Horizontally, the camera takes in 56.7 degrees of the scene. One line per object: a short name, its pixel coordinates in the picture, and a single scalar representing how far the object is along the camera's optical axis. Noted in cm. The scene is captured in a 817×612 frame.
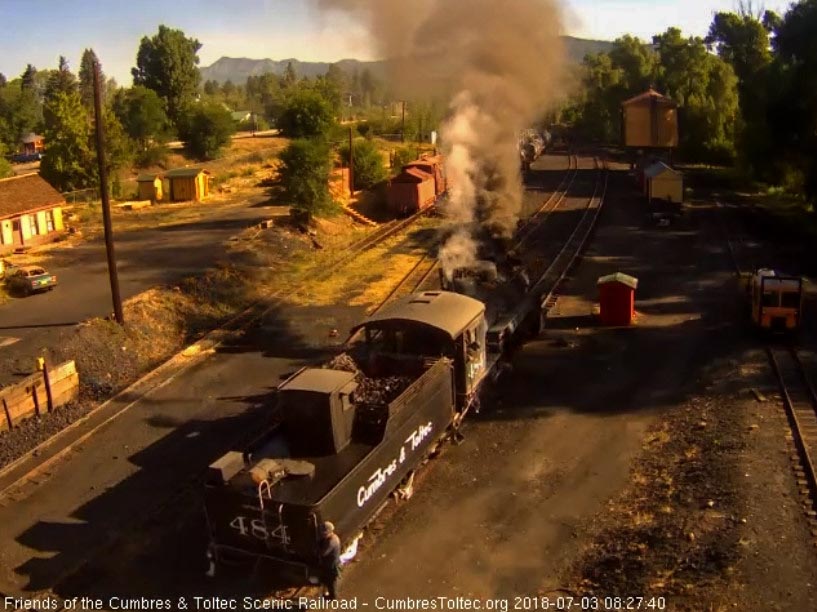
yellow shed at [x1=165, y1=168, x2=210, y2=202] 5253
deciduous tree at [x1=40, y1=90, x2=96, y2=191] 5259
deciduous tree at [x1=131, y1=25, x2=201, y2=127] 9181
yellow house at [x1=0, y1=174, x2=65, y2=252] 3578
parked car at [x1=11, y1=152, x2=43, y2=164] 9144
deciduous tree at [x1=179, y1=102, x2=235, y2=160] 7519
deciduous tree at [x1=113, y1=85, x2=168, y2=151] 7738
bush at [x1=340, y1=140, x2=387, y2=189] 5406
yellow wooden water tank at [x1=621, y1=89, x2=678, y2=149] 6359
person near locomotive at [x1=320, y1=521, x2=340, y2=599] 979
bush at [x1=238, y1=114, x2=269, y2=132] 11652
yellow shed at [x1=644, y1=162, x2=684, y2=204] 4222
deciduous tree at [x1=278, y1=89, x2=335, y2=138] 5725
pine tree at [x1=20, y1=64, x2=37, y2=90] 15144
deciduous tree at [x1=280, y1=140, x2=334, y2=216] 3816
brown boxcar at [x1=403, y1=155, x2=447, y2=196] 4772
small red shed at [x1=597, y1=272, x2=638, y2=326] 2262
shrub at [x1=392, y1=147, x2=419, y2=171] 5878
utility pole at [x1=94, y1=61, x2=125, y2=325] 2134
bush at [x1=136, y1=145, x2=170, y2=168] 6912
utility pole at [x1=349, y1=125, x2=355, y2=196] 4997
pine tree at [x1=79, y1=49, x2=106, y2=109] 11808
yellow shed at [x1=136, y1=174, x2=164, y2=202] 5184
